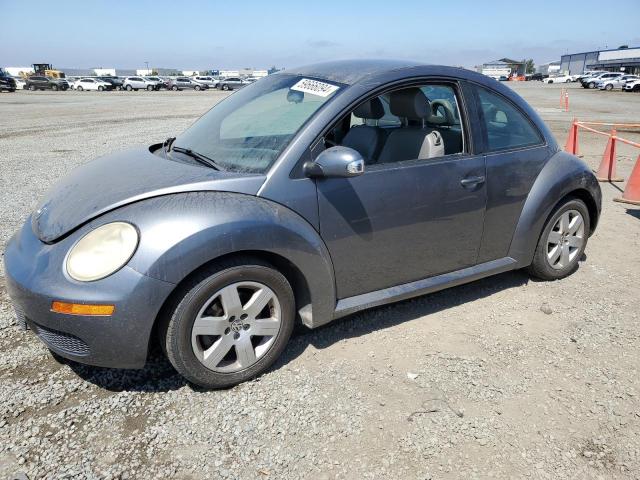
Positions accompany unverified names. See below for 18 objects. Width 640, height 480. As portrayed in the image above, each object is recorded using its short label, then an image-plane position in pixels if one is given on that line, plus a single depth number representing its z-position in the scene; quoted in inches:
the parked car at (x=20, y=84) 1881.2
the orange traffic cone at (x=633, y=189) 247.0
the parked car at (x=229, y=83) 2010.3
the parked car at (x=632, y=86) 1598.3
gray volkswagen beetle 91.0
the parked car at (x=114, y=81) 1932.8
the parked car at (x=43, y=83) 1793.9
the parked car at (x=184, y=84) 1995.6
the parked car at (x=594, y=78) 1816.6
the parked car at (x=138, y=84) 1912.2
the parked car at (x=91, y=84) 1872.5
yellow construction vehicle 2457.2
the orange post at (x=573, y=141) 370.5
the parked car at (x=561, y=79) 2868.6
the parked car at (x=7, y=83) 1551.4
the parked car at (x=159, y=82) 1950.9
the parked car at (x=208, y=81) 2065.7
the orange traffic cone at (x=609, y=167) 301.9
